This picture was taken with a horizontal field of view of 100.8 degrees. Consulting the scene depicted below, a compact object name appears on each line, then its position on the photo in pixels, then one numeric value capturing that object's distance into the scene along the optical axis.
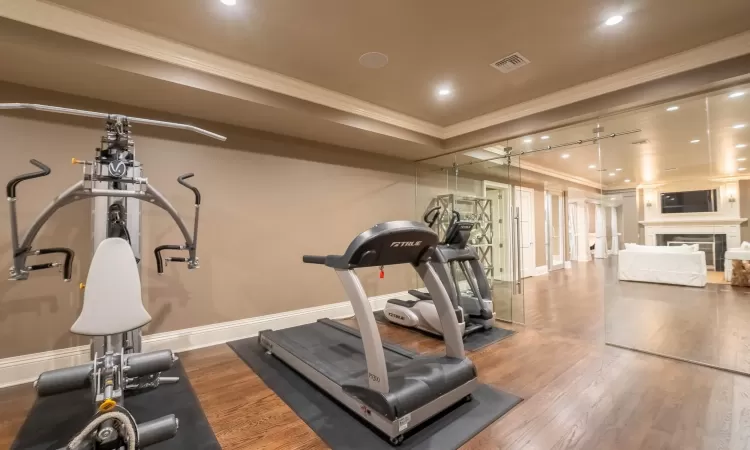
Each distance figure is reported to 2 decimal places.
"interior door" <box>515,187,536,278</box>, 7.47
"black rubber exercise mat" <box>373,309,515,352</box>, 3.20
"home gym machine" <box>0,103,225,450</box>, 1.73
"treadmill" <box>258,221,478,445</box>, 1.79
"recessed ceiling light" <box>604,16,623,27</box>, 2.31
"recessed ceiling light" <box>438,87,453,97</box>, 3.49
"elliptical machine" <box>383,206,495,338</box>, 3.55
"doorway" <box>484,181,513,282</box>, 5.29
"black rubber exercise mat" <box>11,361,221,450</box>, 1.77
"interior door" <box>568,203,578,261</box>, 9.54
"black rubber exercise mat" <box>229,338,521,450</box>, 1.76
